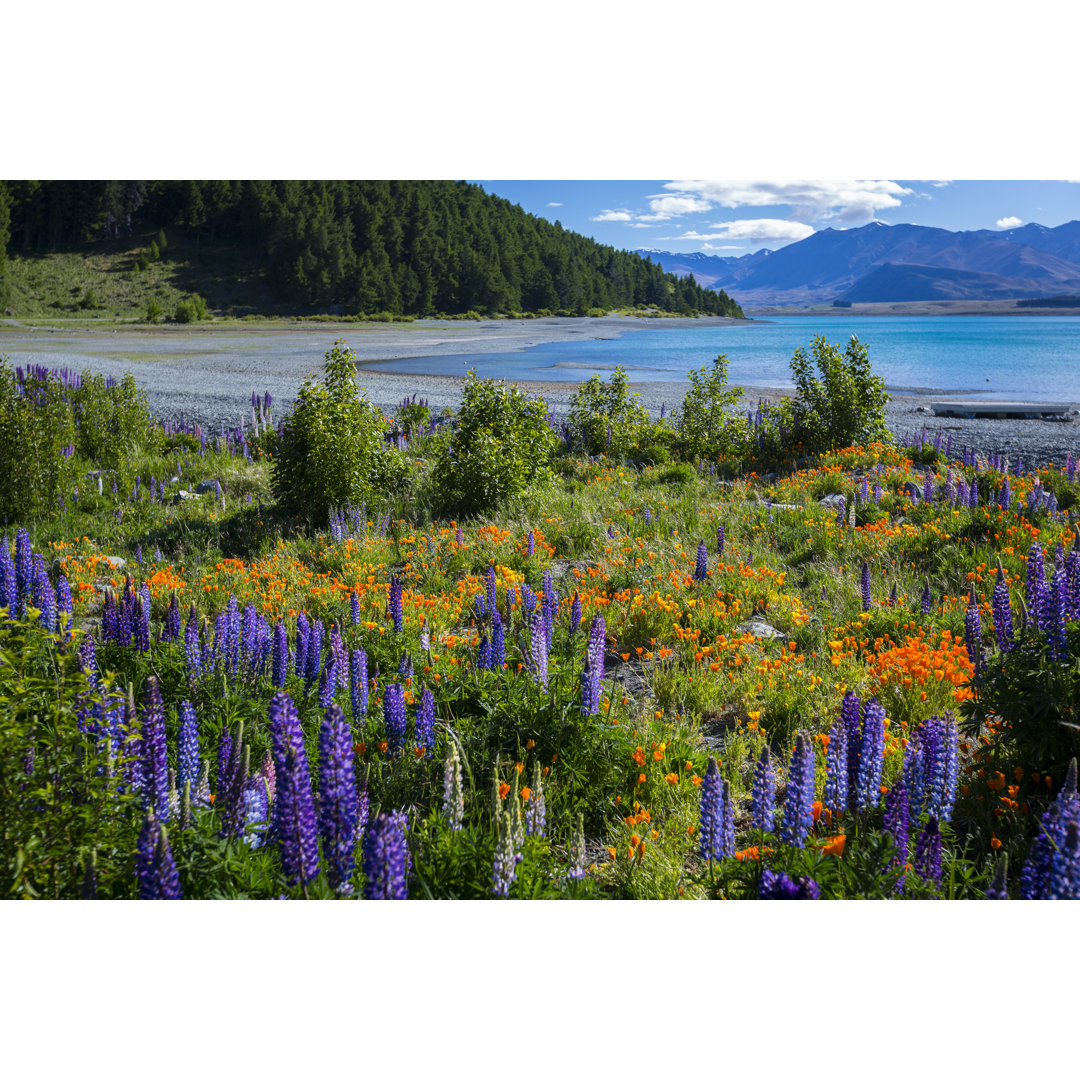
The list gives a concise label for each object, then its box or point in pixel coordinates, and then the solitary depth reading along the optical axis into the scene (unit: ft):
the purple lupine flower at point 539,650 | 12.99
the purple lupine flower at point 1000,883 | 6.98
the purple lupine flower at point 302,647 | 14.06
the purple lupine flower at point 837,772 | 9.16
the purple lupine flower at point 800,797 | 8.00
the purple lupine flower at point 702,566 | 21.44
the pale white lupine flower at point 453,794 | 8.70
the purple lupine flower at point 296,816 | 6.91
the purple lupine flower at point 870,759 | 9.14
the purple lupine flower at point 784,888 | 7.52
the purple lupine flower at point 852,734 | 9.29
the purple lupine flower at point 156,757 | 8.28
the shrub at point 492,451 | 32.58
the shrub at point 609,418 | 46.50
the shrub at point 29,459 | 30.63
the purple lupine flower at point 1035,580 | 11.81
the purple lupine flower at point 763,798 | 8.37
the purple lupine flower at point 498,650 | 14.24
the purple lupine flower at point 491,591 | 17.81
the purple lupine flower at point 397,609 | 16.81
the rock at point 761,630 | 19.02
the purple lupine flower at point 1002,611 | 13.29
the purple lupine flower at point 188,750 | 9.61
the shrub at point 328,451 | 31.83
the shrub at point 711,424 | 44.91
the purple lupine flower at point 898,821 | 8.29
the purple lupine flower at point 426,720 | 11.34
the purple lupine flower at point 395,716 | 11.28
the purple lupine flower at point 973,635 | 13.42
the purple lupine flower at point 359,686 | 12.31
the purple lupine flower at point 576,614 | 17.57
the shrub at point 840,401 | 42.06
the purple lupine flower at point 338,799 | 7.18
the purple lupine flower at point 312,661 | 13.97
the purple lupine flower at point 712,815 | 8.18
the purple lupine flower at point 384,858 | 6.72
